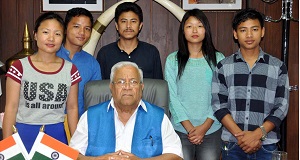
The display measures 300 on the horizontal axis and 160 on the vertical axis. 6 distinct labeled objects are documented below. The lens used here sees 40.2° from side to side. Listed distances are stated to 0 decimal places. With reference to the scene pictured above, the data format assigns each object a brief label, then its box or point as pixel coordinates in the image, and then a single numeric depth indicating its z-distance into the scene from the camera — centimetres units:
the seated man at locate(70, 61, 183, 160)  189
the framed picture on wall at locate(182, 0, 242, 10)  310
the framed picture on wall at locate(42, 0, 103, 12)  309
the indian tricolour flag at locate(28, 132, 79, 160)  164
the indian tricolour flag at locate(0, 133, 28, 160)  162
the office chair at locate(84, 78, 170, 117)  215
